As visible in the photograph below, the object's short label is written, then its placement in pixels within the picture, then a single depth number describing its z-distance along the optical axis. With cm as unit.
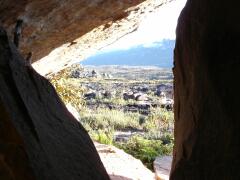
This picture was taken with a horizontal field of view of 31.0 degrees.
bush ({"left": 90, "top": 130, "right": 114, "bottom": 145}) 1599
